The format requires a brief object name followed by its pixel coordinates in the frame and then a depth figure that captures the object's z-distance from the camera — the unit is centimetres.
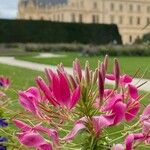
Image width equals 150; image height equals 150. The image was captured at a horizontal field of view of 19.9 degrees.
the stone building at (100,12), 6318
